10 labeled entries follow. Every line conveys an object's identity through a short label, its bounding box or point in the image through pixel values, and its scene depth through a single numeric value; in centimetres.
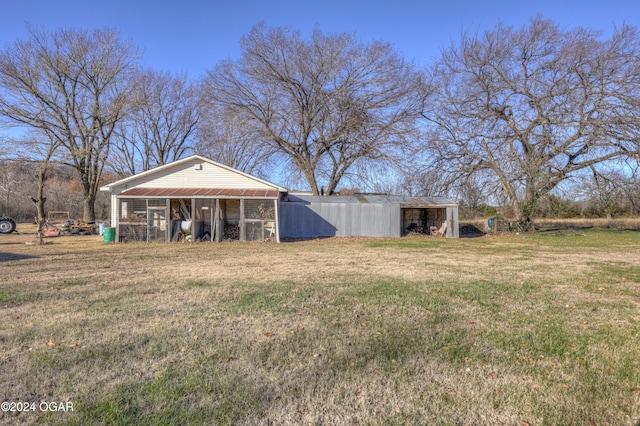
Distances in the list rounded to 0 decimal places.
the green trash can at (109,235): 1655
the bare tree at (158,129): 3234
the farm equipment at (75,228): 2139
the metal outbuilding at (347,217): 2094
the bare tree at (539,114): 2055
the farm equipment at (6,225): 2172
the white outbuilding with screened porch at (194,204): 1705
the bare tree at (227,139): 2475
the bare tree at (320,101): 2373
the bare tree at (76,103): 2364
